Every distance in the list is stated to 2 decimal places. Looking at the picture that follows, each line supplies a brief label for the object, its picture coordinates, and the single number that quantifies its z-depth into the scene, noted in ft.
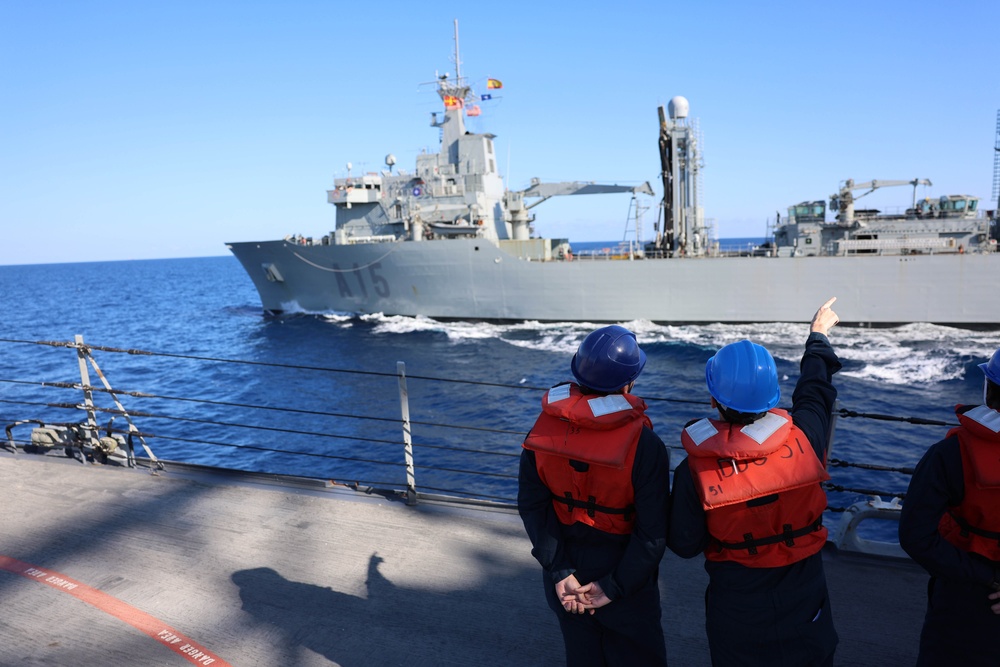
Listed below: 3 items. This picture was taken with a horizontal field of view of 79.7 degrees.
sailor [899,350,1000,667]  5.82
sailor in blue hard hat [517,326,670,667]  6.15
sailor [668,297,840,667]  5.68
